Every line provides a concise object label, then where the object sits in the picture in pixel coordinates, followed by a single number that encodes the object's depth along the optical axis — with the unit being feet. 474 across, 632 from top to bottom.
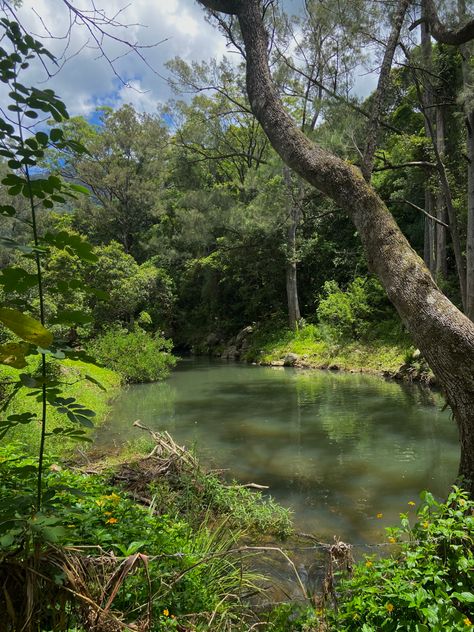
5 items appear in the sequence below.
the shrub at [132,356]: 46.68
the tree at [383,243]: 10.07
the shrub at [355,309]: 56.03
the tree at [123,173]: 87.10
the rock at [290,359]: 58.15
